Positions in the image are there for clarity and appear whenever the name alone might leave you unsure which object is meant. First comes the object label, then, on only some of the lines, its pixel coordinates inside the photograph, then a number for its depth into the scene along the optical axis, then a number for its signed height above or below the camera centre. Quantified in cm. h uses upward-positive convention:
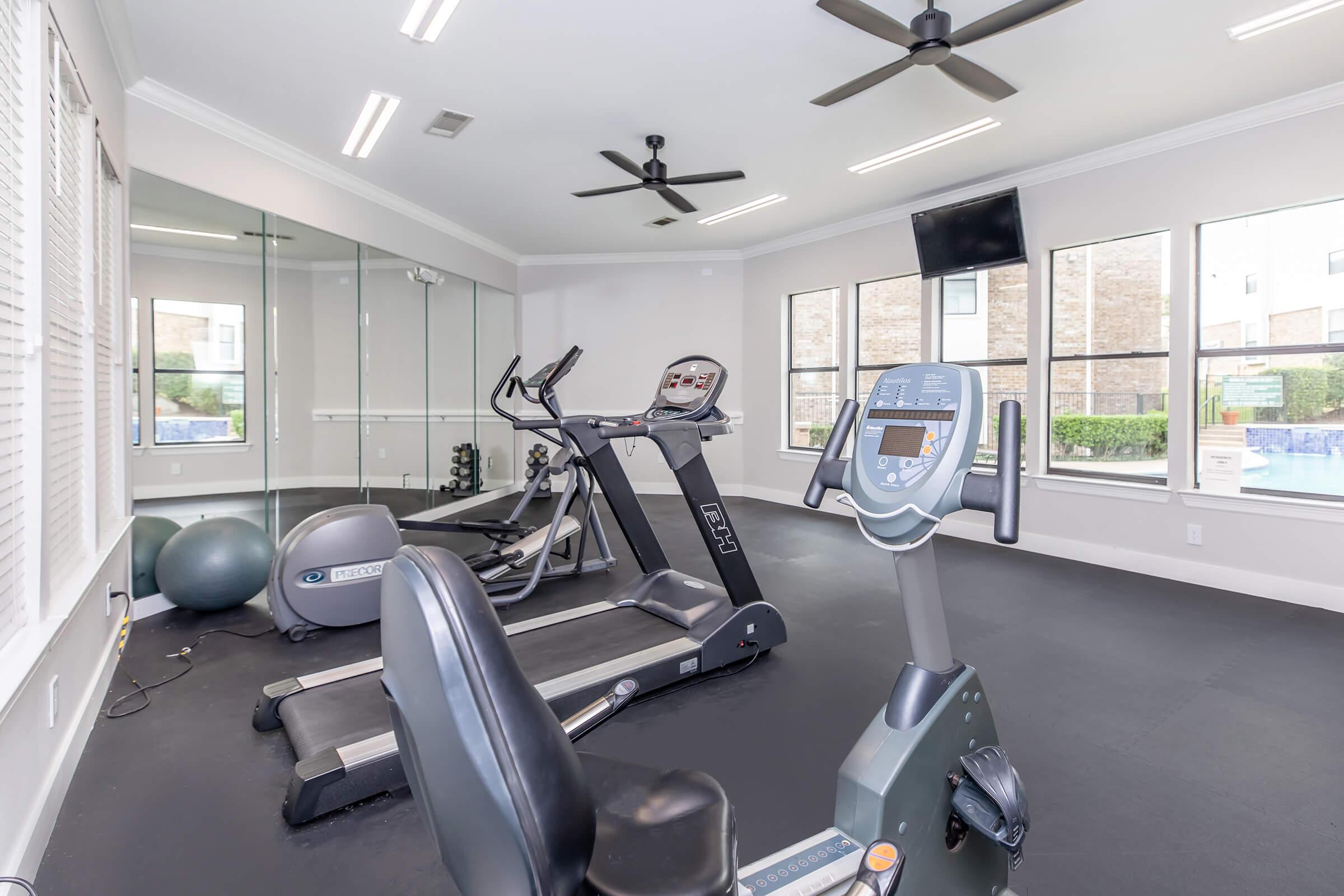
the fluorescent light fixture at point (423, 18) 285 +183
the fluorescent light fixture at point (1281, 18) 295 +191
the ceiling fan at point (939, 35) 261 +166
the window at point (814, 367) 704 +76
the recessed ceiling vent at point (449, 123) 407 +195
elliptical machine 319 -64
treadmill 211 -88
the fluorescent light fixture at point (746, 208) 582 +208
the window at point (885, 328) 627 +106
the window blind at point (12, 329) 166 +26
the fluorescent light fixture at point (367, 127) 388 +193
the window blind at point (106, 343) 289 +41
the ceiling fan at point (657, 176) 426 +174
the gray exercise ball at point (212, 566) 344 -68
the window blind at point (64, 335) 215 +34
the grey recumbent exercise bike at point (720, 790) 70 -44
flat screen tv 514 +164
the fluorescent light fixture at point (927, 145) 425 +199
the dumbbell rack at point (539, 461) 689 -26
